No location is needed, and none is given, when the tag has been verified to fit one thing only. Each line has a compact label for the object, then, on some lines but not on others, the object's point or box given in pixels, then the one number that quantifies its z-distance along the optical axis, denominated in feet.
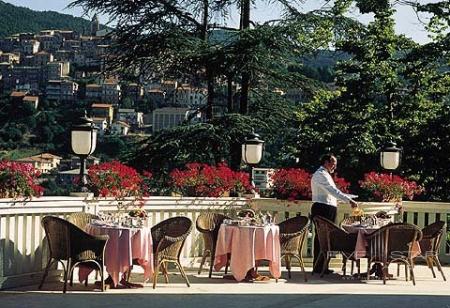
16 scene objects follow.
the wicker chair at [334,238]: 47.91
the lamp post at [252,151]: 59.51
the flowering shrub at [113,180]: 46.68
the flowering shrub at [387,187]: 57.93
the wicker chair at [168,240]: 43.17
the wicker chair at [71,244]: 39.48
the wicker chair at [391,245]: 47.31
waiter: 49.09
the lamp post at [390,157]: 66.02
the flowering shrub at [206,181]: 54.06
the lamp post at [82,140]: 47.20
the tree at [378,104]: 122.33
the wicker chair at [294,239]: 48.22
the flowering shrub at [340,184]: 55.76
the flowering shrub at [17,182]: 41.12
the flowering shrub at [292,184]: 55.40
